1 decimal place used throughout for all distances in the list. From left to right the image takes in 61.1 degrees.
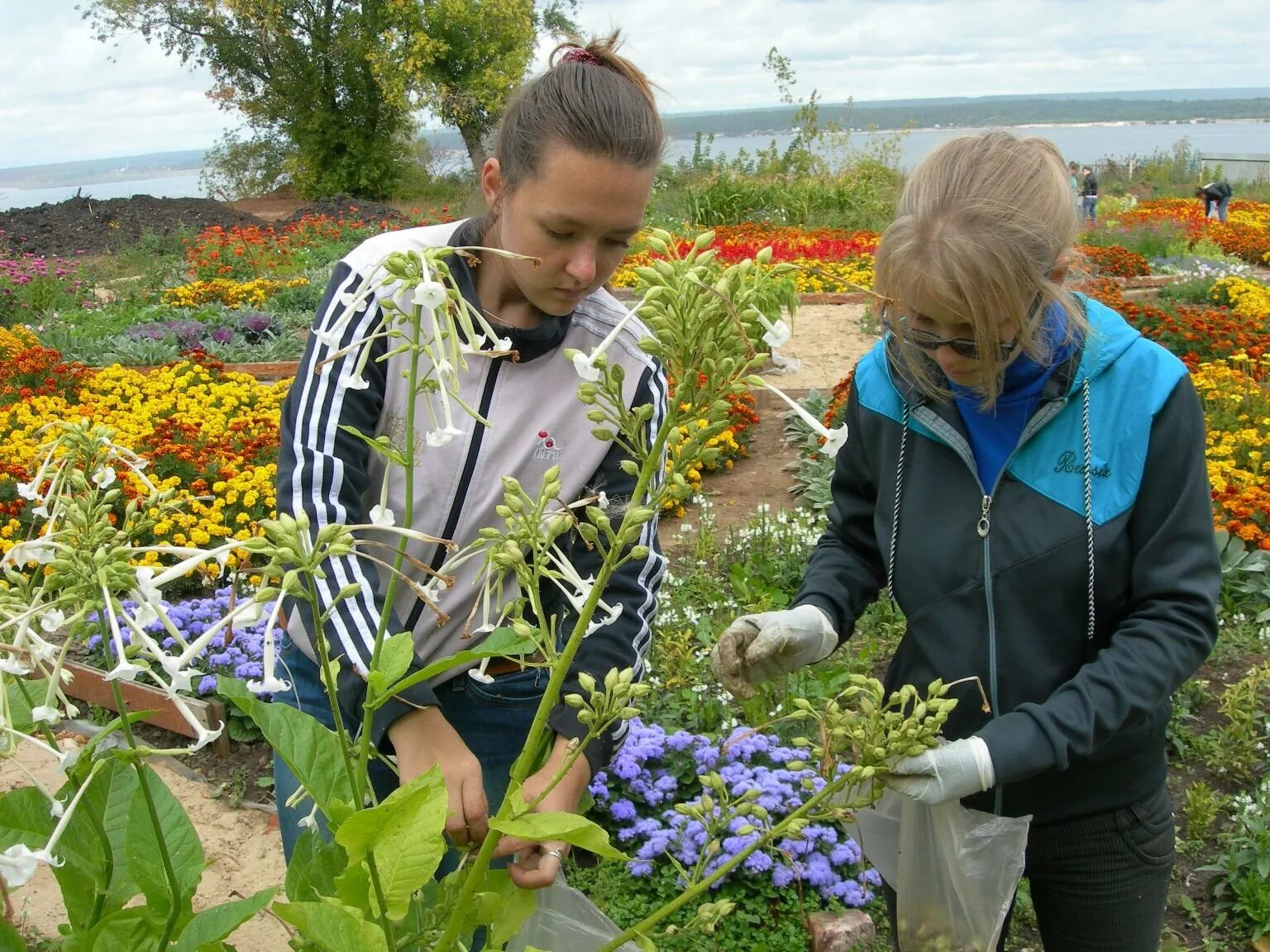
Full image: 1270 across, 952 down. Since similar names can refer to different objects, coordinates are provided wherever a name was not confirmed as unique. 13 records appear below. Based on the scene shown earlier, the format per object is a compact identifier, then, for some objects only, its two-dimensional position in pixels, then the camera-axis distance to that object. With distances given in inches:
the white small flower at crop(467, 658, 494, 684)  41.5
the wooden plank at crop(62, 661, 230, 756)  133.0
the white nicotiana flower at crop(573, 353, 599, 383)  31.9
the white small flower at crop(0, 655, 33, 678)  30.5
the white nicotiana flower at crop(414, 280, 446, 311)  31.8
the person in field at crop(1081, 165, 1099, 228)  722.2
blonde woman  62.6
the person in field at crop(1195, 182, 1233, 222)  716.0
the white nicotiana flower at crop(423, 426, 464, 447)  36.8
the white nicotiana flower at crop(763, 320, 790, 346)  31.4
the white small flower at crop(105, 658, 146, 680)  31.0
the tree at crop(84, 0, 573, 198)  956.0
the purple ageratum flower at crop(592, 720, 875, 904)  106.1
